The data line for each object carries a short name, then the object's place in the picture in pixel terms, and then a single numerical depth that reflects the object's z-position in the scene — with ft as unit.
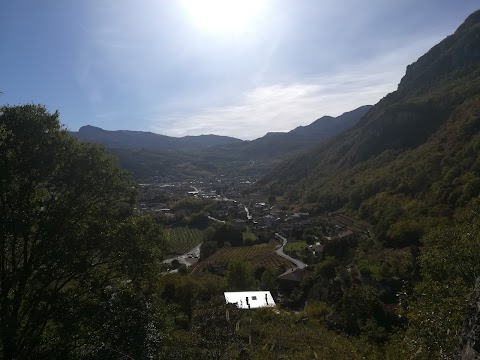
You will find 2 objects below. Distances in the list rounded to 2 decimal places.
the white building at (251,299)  110.40
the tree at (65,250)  27.09
